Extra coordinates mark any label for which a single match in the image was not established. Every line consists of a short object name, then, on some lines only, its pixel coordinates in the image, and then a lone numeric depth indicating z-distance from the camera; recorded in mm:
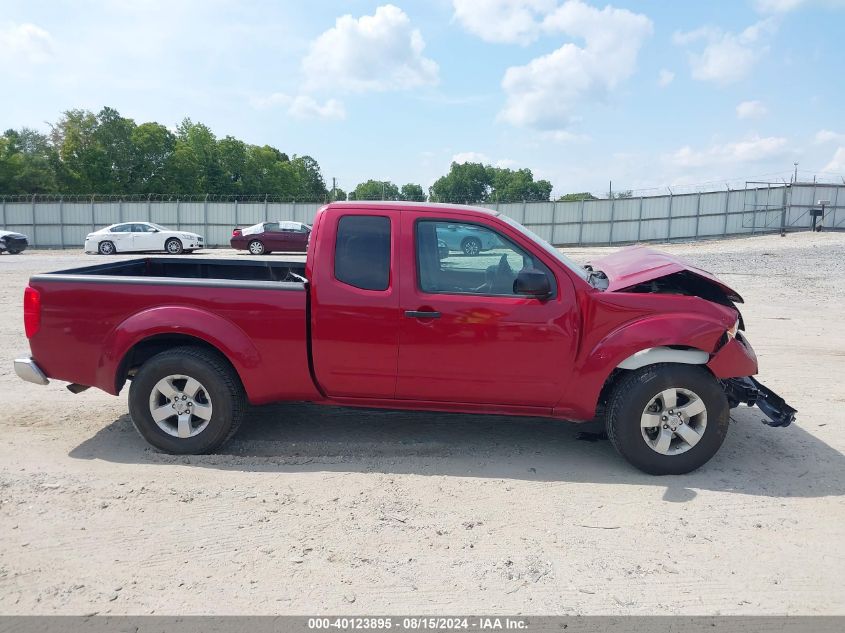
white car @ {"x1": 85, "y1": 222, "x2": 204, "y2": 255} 26234
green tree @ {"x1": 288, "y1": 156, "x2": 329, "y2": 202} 90938
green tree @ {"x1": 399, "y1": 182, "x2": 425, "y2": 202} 123556
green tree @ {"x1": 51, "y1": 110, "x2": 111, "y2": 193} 58094
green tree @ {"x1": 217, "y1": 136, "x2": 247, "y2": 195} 70188
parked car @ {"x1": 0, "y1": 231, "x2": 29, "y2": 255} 26594
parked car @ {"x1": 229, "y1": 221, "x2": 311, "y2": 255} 26031
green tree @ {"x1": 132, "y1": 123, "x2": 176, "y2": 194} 61625
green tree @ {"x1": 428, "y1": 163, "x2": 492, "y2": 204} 129125
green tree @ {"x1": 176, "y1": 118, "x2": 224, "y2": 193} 67312
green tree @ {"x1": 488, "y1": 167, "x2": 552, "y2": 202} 119875
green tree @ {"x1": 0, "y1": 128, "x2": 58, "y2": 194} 55875
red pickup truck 4410
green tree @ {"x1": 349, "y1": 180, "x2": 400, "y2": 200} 127594
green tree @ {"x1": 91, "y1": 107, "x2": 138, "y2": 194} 59125
